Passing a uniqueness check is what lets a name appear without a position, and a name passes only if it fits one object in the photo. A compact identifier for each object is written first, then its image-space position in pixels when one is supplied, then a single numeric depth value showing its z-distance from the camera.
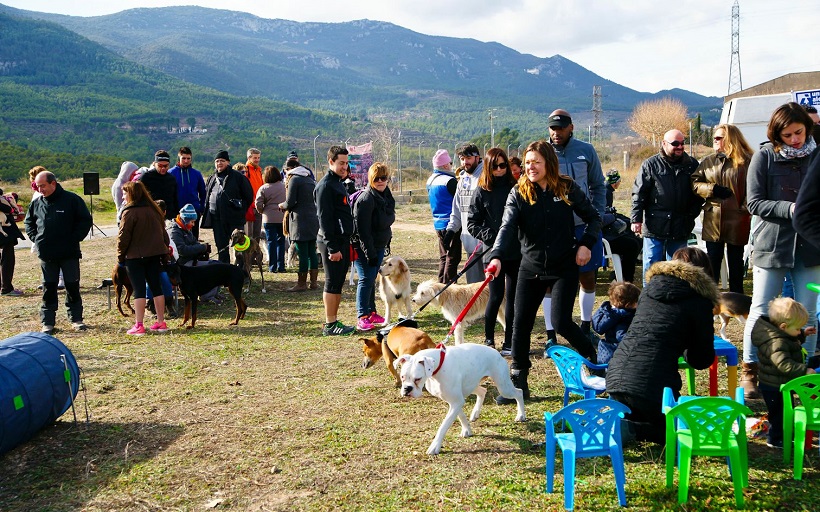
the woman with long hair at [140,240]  7.63
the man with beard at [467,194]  7.45
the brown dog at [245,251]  9.72
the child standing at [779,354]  4.02
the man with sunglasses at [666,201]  6.46
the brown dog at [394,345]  5.47
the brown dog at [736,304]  5.78
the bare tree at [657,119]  47.28
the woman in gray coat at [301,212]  9.91
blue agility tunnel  4.32
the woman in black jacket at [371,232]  7.38
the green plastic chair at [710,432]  3.33
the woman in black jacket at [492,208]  6.25
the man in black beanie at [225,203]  10.09
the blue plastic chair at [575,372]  4.32
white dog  4.20
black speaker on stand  18.35
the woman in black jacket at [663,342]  3.80
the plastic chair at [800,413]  3.64
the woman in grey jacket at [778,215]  4.67
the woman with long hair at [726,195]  6.53
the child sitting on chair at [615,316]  4.74
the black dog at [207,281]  8.22
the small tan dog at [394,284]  8.09
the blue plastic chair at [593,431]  3.43
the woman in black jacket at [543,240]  4.82
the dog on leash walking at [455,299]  7.13
